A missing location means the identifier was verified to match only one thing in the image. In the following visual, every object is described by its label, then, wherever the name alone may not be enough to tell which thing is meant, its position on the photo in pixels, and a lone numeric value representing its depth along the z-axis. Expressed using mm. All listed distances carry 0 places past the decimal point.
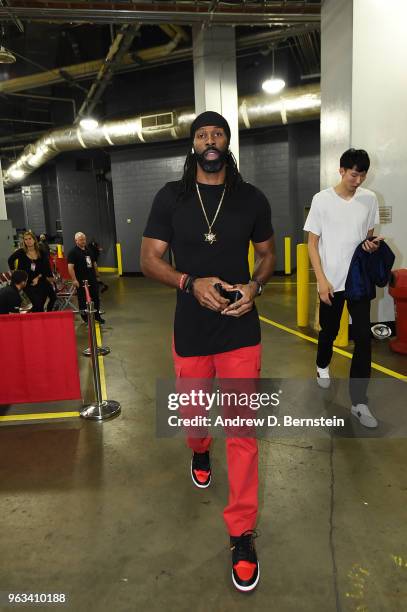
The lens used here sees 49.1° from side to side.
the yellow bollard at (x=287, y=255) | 12805
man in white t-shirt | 3340
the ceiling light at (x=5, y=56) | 7958
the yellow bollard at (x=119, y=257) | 15297
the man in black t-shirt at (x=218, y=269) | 2014
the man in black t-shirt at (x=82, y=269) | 7082
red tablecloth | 3941
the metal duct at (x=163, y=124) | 10094
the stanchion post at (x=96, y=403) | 3955
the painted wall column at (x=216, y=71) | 8500
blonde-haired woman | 6504
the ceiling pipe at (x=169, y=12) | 6562
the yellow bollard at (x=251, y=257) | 9947
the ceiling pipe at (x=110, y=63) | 8573
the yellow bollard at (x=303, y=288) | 6785
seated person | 4484
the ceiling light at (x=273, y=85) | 8656
